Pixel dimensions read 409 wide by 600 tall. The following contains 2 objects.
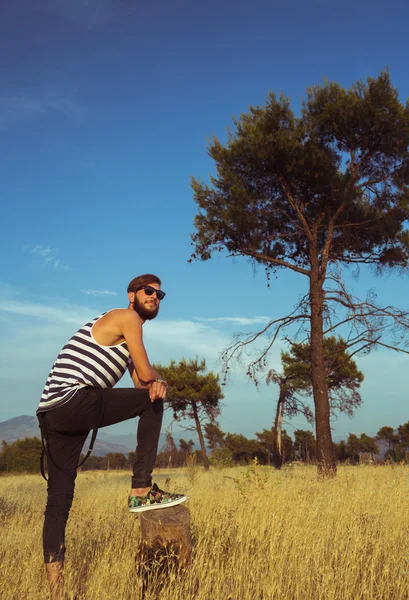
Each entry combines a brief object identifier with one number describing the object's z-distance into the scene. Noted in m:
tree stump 3.88
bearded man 3.39
